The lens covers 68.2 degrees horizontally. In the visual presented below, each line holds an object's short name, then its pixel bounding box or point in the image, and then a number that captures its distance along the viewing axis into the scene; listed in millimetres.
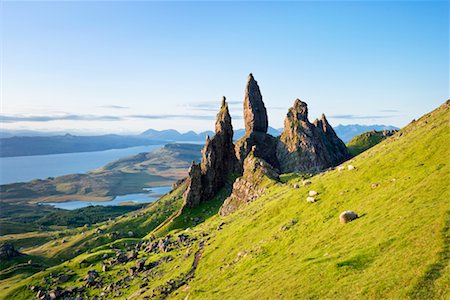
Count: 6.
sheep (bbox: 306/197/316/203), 61862
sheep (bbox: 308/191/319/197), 64000
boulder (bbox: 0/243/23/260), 146625
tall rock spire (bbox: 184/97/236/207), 153875
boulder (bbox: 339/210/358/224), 46906
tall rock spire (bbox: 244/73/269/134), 193500
